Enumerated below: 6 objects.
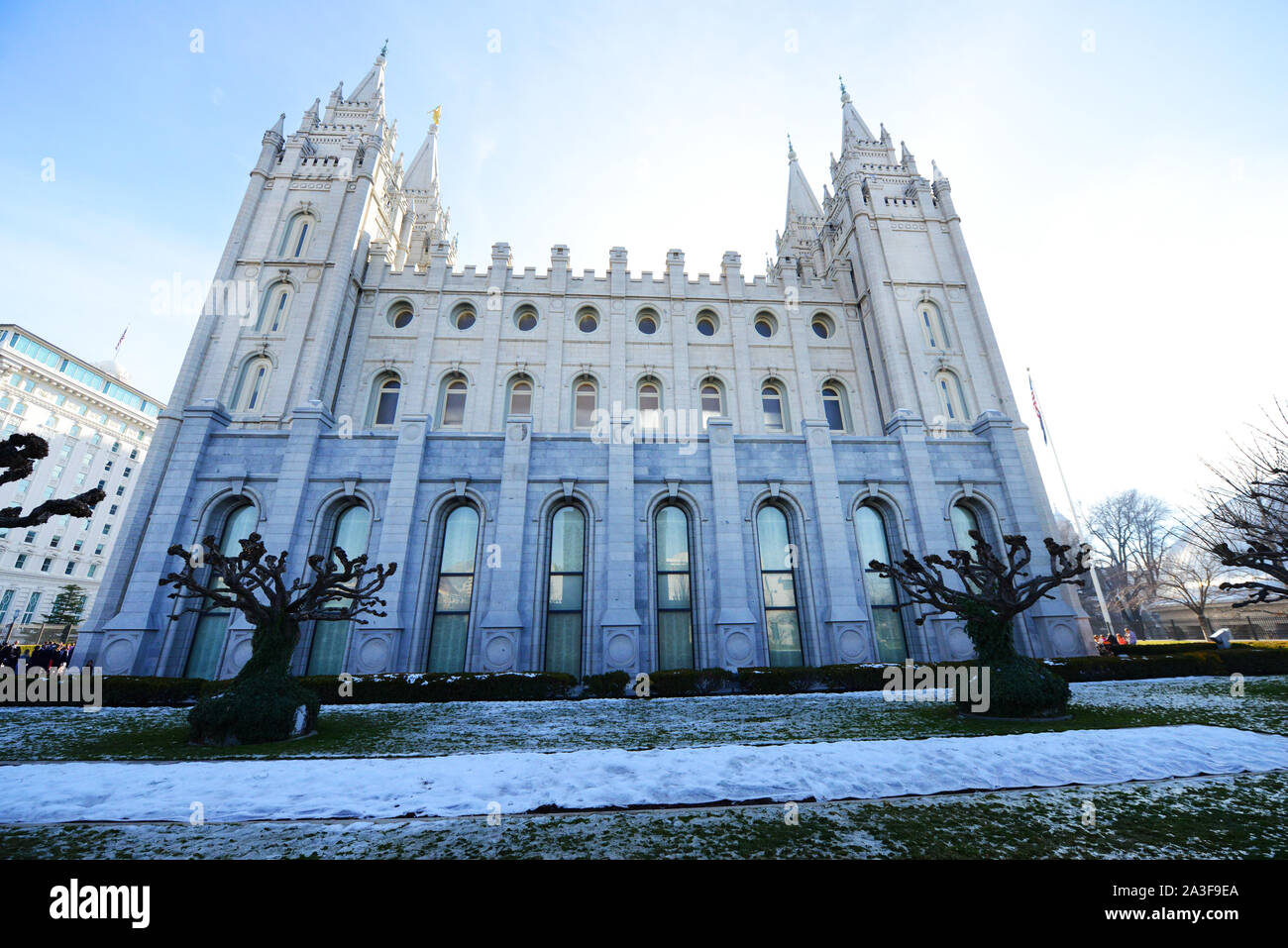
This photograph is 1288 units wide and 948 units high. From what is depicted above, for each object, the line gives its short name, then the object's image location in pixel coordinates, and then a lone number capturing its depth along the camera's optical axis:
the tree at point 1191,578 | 38.09
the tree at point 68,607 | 45.69
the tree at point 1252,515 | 12.34
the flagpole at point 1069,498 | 32.37
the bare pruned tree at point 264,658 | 8.91
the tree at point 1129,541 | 45.02
